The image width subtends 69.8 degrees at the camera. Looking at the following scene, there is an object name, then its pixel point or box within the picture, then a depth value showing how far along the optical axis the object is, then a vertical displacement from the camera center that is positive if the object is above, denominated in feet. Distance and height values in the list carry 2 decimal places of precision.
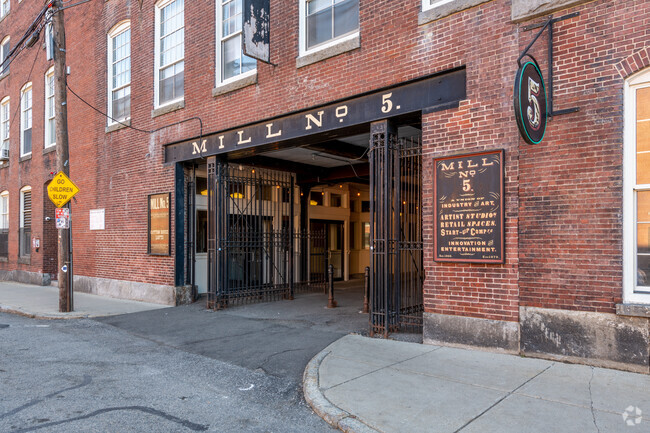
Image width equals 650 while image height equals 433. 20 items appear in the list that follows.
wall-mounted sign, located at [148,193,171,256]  39.19 -0.59
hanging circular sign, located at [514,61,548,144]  17.52 +4.45
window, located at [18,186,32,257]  61.00 -0.74
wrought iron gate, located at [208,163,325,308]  36.32 -2.36
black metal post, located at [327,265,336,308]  35.76 -5.70
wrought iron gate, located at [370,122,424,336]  25.35 -1.06
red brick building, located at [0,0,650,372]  18.83 +4.05
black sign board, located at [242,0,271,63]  29.50 +12.18
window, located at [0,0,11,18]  67.67 +31.17
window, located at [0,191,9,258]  65.91 -0.87
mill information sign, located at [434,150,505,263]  21.20 +0.33
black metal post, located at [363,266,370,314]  33.12 -5.70
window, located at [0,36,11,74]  66.43 +24.25
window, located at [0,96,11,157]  67.46 +13.45
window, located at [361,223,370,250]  62.13 -2.76
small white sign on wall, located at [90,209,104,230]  46.47 -0.16
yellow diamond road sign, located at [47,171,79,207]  34.63 +2.12
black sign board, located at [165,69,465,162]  23.53 +6.04
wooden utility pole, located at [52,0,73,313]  36.04 +6.27
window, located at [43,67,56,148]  57.06 +13.10
